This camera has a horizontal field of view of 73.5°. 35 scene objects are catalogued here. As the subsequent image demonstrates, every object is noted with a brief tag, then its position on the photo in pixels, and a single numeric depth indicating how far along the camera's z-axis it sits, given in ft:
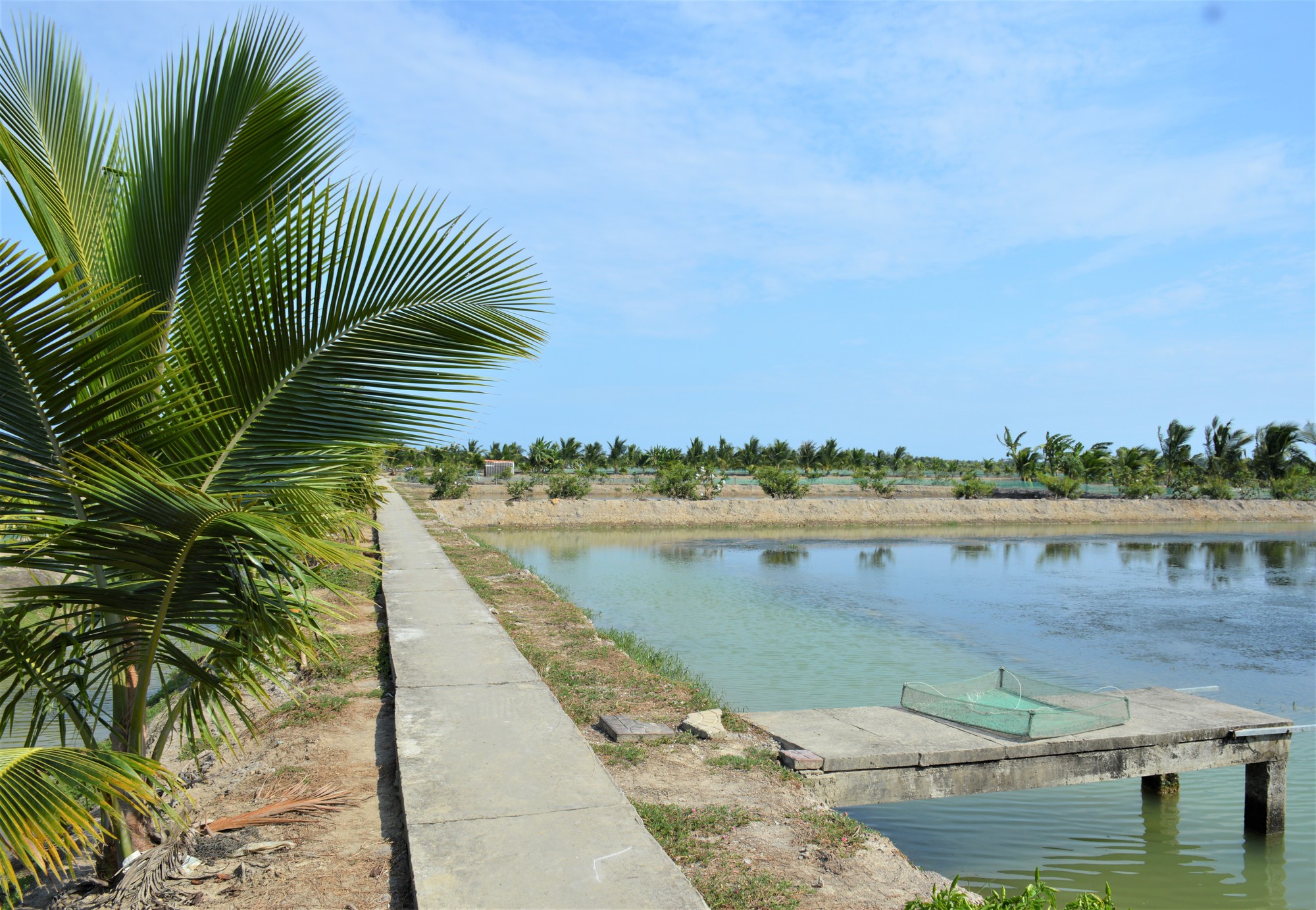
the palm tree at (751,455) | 220.43
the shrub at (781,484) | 127.13
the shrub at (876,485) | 138.82
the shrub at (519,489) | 110.93
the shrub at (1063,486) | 146.72
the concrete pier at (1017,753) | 18.22
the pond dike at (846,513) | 103.04
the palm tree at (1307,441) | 172.14
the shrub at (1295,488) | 158.92
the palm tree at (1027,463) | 176.04
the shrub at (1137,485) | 147.33
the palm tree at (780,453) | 213.25
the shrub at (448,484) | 105.09
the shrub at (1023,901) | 9.21
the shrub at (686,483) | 122.52
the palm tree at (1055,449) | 174.29
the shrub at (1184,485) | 151.23
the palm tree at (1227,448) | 176.55
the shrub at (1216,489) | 149.89
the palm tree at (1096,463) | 177.06
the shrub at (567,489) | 113.19
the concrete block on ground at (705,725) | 18.48
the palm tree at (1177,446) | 179.32
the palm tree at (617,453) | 201.26
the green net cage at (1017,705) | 20.49
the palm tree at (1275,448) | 173.58
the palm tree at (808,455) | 212.64
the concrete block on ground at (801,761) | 17.35
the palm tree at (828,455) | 208.23
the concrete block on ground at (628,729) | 17.94
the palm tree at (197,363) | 9.45
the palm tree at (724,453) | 216.88
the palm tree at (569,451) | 194.59
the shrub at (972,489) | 140.46
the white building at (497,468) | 150.71
